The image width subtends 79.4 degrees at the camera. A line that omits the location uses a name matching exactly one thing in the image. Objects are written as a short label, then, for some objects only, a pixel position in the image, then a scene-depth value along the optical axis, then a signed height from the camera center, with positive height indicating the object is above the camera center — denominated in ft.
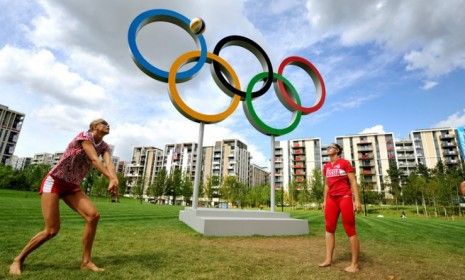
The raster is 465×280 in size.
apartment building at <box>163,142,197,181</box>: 338.34 +58.93
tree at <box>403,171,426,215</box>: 166.61 +15.81
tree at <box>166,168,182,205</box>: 214.07 +16.41
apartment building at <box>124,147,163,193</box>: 366.02 +53.32
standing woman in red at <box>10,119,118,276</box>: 11.88 +0.61
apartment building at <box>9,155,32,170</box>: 529.12 +74.75
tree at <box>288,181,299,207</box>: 197.06 +12.28
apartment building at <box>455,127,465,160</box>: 239.62 +66.03
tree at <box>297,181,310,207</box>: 179.62 +9.79
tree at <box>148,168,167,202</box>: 216.95 +14.92
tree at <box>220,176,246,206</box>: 202.49 +12.74
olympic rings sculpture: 31.09 +16.37
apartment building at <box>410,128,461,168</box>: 258.16 +64.33
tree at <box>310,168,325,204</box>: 162.87 +14.21
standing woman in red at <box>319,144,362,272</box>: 14.96 +0.69
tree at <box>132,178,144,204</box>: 215.02 +12.68
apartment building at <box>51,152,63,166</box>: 478.88 +75.11
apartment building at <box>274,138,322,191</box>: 294.66 +54.91
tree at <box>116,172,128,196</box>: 226.95 +17.86
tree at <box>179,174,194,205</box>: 215.74 +13.93
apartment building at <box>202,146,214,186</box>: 342.44 +53.24
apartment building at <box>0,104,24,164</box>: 241.29 +58.80
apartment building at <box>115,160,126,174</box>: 423.64 +56.56
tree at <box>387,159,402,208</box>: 214.90 +29.47
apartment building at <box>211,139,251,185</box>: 334.44 +58.68
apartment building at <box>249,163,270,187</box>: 388.16 +49.00
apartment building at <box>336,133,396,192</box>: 269.50 +57.80
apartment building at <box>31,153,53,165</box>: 489.67 +75.73
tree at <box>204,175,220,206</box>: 210.61 +18.15
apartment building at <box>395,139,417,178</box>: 269.52 +55.92
